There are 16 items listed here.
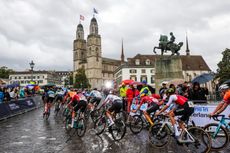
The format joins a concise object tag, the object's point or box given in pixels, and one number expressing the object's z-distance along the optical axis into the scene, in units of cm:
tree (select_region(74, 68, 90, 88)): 11350
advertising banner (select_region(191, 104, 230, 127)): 1002
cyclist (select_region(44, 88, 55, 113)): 1617
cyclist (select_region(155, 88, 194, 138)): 740
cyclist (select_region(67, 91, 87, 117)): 1030
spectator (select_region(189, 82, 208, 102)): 1146
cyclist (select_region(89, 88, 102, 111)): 1351
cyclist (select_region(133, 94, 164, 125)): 922
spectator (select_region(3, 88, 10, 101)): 1880
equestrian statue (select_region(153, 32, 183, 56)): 2741
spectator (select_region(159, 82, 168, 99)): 1247
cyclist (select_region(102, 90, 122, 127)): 945
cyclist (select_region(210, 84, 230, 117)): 668
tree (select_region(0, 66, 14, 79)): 12454
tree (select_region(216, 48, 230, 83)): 5158
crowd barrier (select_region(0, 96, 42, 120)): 1657
